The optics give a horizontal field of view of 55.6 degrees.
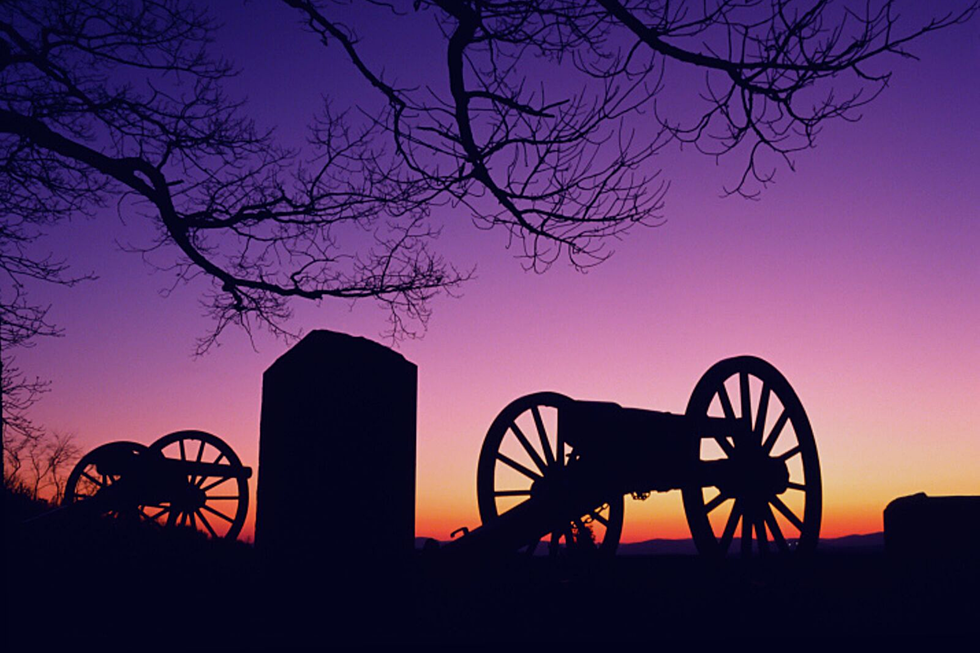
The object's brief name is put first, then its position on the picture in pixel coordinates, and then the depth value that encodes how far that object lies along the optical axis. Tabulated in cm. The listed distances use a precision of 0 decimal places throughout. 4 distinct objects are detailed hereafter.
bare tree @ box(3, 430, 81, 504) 1310
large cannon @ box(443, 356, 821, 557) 650
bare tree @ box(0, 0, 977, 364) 603
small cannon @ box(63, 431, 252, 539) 1170
